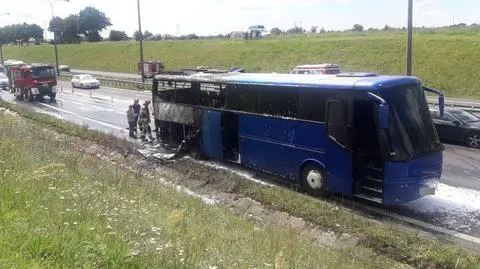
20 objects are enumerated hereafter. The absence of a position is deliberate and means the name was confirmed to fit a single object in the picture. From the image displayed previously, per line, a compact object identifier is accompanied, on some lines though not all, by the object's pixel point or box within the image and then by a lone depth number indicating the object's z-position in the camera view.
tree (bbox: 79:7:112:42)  128.62
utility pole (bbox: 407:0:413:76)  20.43
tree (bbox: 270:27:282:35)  98.36
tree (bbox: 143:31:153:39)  121.06
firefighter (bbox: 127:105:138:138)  20.84
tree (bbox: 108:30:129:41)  129.93
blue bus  10.44
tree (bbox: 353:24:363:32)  91.69
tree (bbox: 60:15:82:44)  126.88
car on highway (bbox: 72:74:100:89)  49.44
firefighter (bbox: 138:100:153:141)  20.16
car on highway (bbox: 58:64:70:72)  75.79
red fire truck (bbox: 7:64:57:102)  37.06
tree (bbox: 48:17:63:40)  122.76
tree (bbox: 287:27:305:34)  101.56
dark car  18.08
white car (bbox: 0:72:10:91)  51.93
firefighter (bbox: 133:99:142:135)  21.03
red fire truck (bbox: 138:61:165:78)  51.75
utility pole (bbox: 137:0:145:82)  44.78
